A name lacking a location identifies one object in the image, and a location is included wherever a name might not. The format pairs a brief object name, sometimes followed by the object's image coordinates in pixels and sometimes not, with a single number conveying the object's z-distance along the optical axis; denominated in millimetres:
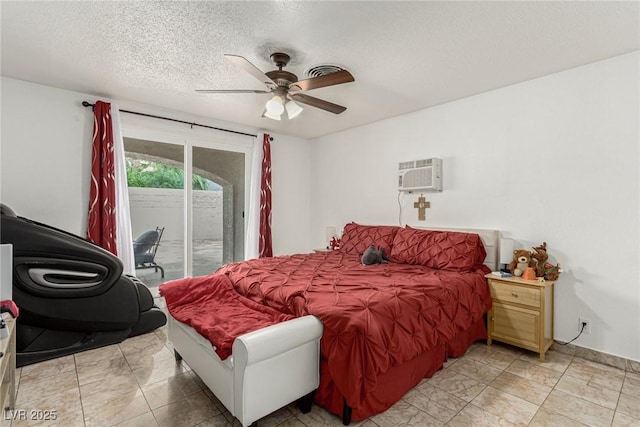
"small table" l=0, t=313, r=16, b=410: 1399
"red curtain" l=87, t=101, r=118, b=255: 3328
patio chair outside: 3852
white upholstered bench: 1546
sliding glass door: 3893
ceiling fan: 2236
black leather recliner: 2379
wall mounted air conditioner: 3541
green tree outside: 3832
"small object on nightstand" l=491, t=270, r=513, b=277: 2788
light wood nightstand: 2520
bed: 1713
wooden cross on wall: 3755
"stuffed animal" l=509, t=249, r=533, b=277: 2740
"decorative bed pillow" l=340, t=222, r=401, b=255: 3656
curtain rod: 3350
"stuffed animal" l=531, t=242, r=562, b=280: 2646
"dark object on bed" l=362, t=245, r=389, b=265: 3271
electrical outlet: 2588
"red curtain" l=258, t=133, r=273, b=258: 4664
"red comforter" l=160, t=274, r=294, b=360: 1789
